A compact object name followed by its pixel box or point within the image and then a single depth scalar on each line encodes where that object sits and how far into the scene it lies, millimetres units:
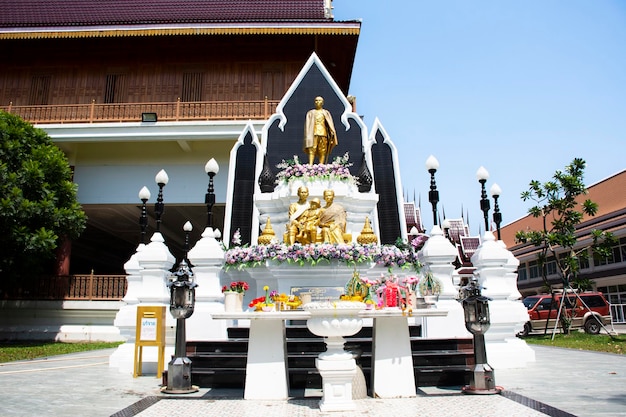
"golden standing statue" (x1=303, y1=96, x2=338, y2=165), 11062
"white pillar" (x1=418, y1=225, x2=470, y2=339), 7457
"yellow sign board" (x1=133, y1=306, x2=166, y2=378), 6680
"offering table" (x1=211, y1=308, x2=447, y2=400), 5059
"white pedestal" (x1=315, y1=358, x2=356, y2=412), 4453
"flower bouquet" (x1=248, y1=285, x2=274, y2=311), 5398
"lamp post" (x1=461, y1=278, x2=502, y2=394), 5133
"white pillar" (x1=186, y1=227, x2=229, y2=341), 7303
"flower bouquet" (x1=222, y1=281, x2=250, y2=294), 7491
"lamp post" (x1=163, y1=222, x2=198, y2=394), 5340
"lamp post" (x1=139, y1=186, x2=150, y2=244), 8883
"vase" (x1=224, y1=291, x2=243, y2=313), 7277
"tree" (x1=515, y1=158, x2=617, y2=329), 15531
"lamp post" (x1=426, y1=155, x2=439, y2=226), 8652
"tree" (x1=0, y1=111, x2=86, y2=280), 12742
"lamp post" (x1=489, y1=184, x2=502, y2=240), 9227
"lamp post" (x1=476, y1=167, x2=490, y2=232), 8625
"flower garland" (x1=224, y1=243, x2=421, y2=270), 8078
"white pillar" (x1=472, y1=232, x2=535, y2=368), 7555
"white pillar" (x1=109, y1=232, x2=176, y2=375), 7574
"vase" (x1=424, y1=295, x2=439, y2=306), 7093
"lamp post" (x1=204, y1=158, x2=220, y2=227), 8617
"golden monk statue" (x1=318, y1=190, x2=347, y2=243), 8977
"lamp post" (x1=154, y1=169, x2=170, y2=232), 8609
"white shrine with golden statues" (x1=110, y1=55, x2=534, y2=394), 7547
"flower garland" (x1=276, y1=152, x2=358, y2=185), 10312
